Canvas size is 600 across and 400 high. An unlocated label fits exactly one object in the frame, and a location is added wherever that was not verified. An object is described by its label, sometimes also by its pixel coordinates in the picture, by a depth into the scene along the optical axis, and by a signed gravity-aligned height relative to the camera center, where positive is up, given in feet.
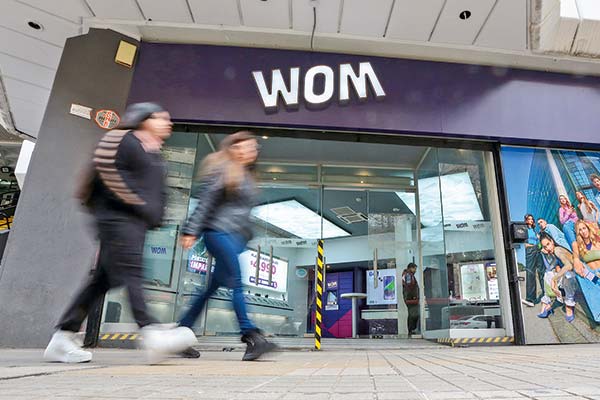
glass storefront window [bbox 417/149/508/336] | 16.05 +3.45
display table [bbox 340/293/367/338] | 31.34 +1.78
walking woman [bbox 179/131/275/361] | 7.31 +1.67
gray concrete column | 11.90 +2.78
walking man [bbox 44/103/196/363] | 5.99 +1.22
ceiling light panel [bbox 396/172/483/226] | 17.72 +5.71
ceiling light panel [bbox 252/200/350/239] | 23.15 +5.54
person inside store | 23.03 +1.62
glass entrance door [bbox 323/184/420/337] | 24.97 +4.81
